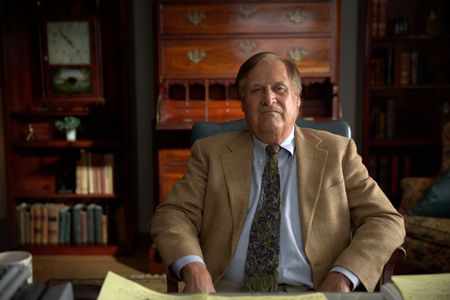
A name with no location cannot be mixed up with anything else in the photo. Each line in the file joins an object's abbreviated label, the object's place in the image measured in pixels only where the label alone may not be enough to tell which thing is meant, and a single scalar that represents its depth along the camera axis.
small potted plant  3.26
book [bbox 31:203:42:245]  3.31
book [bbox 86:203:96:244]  3.32
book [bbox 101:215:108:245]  3.33
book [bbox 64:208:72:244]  3.32
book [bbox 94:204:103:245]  3.31
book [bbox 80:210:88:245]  3.32
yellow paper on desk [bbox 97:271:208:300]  0.85
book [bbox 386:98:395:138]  3.29
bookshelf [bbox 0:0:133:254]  3.27
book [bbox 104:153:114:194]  3.29
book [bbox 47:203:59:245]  3.32
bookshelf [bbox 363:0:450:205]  3.18
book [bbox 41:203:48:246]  3.32
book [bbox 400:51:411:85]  3.21
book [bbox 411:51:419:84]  3.22
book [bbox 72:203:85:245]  3.30
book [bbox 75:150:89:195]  3.27
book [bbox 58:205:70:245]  3.32
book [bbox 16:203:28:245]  3.32
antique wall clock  3.29
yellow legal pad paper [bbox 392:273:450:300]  0.86
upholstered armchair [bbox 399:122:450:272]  2.42
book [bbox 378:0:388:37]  3.15
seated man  1.35
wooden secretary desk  2.88
